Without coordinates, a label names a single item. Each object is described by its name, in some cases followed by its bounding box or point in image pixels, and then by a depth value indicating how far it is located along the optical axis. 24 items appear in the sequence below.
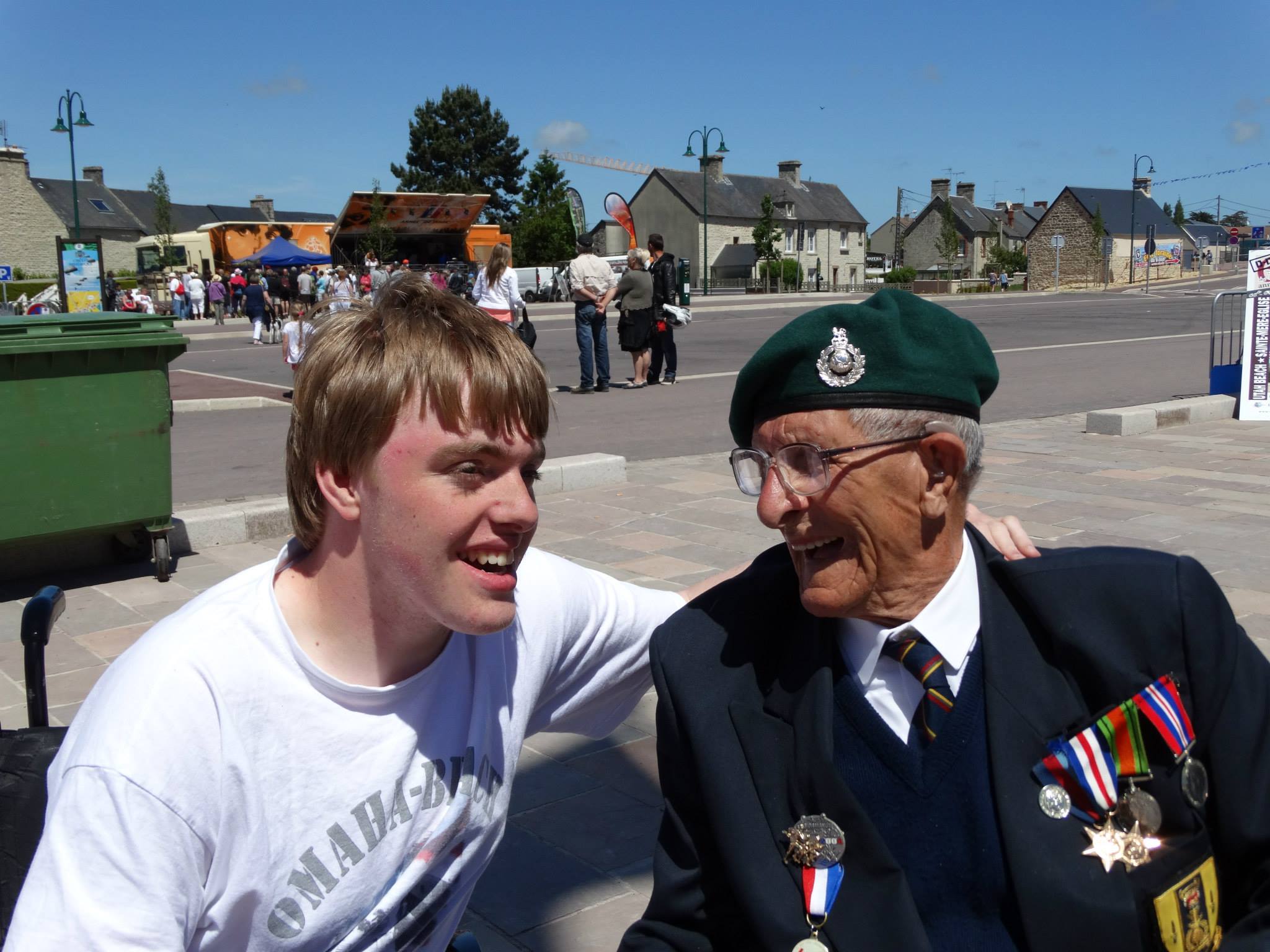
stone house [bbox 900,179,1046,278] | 91.25
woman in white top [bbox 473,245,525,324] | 12.37
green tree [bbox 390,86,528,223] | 82.62
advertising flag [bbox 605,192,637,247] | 42.25
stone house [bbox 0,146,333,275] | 63.88
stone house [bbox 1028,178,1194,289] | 72.94
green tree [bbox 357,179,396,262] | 38.06
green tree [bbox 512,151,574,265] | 60.47
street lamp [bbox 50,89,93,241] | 30.34
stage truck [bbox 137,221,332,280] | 41.41
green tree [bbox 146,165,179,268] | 43.59
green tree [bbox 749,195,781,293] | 63.91
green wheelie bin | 5.43
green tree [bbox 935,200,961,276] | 61.69
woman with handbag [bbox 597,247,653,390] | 13.55
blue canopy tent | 33.22
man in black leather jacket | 13.80
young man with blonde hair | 1.39
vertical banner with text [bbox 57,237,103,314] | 22.03
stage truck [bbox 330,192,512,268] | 38.81
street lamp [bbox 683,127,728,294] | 39.00
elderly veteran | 1.60
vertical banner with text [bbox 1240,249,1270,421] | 10.69
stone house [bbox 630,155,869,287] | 74.50
